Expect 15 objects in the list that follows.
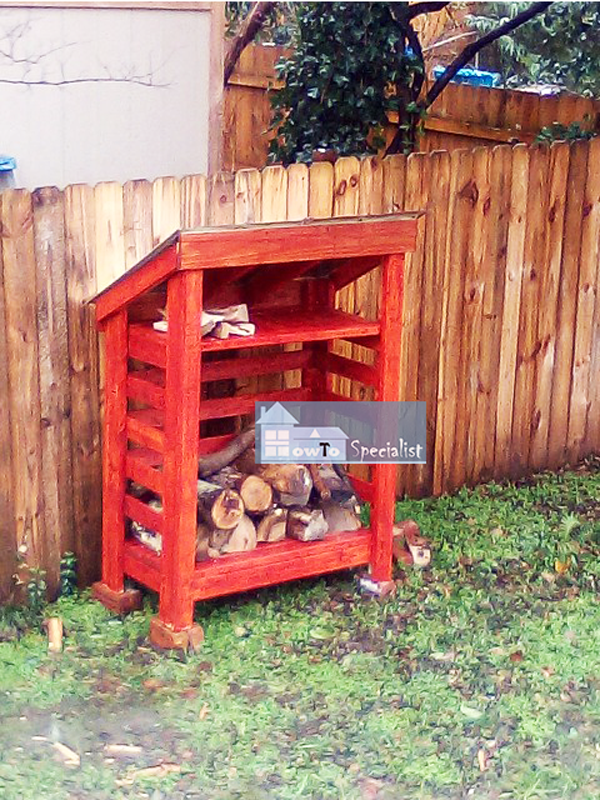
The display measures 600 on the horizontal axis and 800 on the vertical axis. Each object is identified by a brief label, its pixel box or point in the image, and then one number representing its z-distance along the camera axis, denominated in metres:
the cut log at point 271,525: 5.43
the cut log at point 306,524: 5.45
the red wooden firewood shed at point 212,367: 4.84
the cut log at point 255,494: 5.36
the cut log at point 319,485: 5.59
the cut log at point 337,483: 5.67
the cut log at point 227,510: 5.21
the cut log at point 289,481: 5.46
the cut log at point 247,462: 5.52
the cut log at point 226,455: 5.45
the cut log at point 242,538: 5.31
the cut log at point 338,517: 5.66
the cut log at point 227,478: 5.39
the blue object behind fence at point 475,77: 13.37
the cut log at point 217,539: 5.27
